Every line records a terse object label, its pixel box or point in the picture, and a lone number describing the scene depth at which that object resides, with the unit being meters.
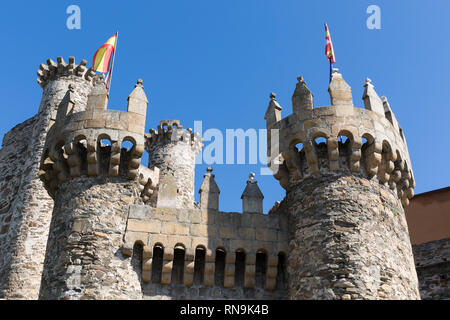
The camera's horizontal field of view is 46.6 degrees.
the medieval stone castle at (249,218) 9.42
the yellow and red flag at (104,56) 18.53
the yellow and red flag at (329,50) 13.70
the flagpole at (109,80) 16.11
